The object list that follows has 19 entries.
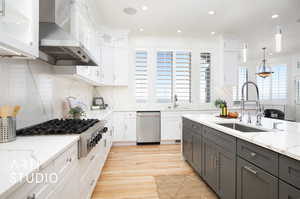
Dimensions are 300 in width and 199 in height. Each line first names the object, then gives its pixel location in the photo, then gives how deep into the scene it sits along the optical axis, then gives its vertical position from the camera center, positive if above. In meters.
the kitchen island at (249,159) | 0.97 -0.50
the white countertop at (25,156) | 0.60 -0.30
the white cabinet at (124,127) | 3.97 -0.70
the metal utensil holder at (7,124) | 1.10 -0.18
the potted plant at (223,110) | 2.59 -0.18
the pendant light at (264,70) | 3.66 +0.77
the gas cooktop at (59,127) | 1.34 -0.27
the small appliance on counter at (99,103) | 3.99 -0.10
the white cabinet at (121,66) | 4.12 +0.88
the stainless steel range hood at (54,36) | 1.43 +0.59
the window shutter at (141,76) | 4.44 +0.66
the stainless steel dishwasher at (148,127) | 4.05 -0.72
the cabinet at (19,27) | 0.92 +0.47
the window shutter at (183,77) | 4.55 +0.66
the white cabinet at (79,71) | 2.02 +0.39
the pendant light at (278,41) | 1.80 +0.68
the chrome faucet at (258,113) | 1.85 -0.16
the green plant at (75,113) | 2.15 -0.19
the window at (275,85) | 6.59 +0.65
